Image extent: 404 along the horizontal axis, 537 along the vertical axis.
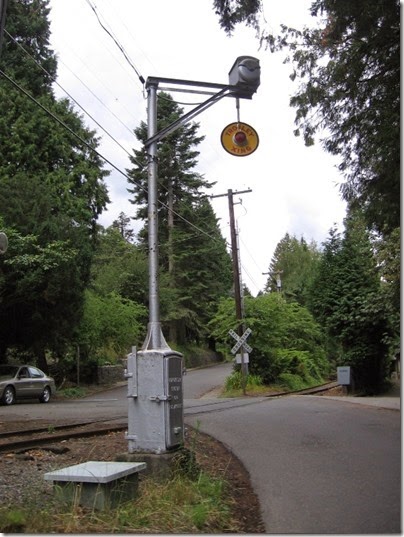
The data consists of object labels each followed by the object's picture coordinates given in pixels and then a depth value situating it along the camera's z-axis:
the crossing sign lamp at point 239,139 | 8.38
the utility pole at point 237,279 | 27.67
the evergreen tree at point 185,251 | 47.00
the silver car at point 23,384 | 19.90
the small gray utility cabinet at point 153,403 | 6.71
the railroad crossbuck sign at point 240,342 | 26.45
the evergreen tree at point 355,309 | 28.12
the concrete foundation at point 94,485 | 5.21
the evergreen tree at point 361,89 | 8.98
